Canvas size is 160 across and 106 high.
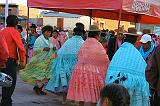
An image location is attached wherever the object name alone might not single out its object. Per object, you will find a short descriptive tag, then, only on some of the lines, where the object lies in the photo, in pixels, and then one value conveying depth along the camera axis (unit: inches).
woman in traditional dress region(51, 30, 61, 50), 296.4
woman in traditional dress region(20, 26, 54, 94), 284.5
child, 84.2
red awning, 223.5
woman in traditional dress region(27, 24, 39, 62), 399.8
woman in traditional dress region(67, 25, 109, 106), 211.0
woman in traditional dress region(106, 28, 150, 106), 184.7
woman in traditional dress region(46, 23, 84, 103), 245.4
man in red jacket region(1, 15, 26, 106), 198.7
